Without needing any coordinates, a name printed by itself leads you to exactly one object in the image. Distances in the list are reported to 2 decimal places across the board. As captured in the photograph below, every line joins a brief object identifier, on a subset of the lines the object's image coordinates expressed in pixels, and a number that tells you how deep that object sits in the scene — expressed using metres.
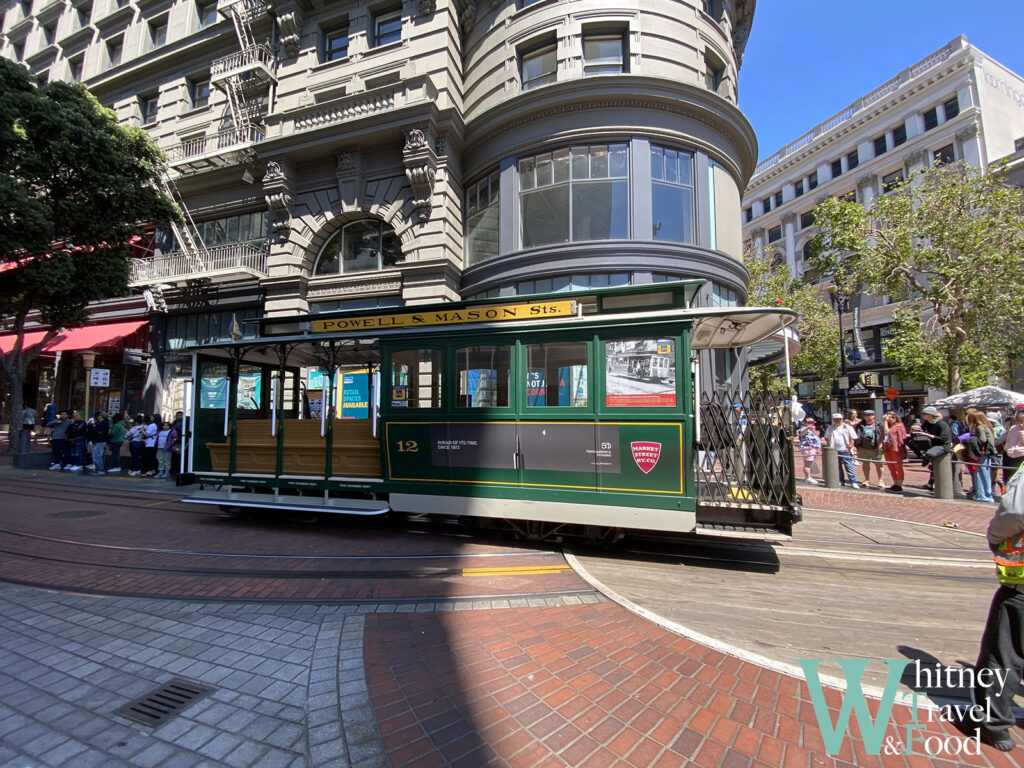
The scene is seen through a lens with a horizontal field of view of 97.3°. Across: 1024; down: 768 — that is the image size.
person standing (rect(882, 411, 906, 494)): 11.08
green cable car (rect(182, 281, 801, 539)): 5.55
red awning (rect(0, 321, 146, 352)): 18.23
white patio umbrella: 14.52
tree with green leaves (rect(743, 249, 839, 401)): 25.77
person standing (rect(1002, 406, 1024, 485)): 9.20
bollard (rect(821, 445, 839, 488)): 11.34
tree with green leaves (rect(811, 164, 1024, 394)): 13.41
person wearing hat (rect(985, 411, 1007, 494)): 10.24
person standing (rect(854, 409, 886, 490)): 12.91
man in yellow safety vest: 2.51
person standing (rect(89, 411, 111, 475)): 14.32
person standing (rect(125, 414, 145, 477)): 13.97
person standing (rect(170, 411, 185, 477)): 13.08
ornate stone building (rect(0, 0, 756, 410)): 13.31
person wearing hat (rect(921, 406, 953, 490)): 9.94
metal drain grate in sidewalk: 2.81
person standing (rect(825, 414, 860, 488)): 11.84
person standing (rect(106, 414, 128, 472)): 14.45
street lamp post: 18.83
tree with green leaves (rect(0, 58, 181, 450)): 12.67
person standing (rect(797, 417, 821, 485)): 13.07
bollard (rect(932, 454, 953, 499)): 9.88
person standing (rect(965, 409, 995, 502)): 9.57
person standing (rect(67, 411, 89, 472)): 14.80
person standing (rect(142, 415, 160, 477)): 13.85
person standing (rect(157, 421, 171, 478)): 13.61
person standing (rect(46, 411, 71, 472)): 15.13
